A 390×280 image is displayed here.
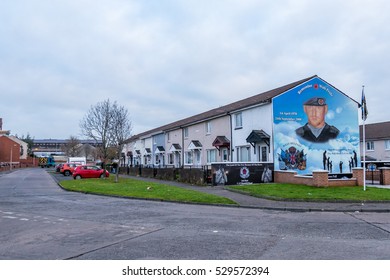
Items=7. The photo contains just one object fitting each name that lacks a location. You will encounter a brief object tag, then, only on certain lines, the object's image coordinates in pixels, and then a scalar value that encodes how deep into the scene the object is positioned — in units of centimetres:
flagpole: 2025
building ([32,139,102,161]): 15812
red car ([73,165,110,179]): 3688
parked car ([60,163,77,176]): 4597
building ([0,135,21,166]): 10138
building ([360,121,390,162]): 4634
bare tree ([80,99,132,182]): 3394
